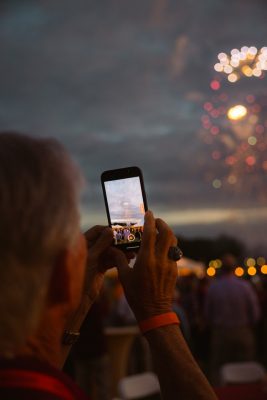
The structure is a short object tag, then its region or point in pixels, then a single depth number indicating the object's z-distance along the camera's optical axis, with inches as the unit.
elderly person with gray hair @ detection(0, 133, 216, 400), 28.6
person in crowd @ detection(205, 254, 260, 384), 267.4
